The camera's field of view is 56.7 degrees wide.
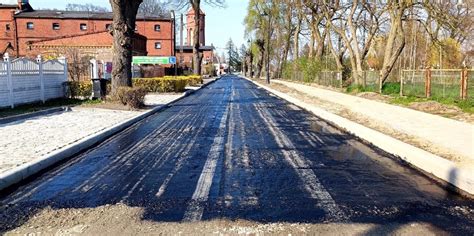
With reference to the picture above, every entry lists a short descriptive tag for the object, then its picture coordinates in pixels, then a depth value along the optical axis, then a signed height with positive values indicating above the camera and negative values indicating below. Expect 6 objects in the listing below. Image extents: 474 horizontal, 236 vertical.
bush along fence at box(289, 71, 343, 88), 35.64 -0.12
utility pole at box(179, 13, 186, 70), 51.05 +5.25
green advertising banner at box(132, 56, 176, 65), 46.78 +1.84
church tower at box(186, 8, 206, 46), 122.88 +13.66
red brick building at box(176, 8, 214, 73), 116.31 +8.69
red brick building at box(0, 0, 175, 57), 66.38 +7.91
